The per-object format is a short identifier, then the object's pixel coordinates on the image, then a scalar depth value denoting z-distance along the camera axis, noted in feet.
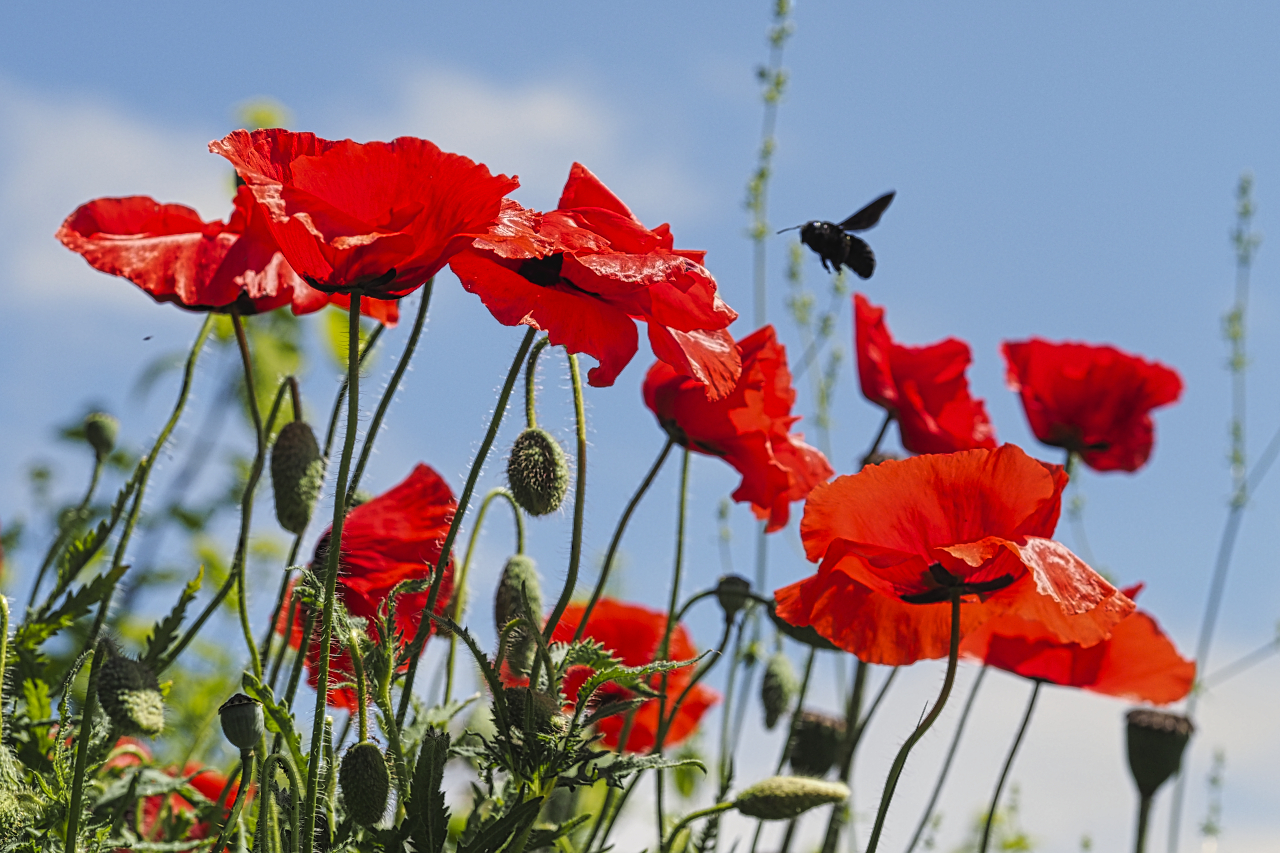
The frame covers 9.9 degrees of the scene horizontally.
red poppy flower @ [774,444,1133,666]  7.41
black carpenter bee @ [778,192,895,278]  7.98
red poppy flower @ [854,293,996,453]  8.24
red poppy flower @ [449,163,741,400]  7.30
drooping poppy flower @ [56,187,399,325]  7.67
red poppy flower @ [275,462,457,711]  7.62
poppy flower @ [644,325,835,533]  7.83
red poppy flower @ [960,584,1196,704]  7.98
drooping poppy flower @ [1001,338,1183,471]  8.81
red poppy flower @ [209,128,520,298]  7.25
